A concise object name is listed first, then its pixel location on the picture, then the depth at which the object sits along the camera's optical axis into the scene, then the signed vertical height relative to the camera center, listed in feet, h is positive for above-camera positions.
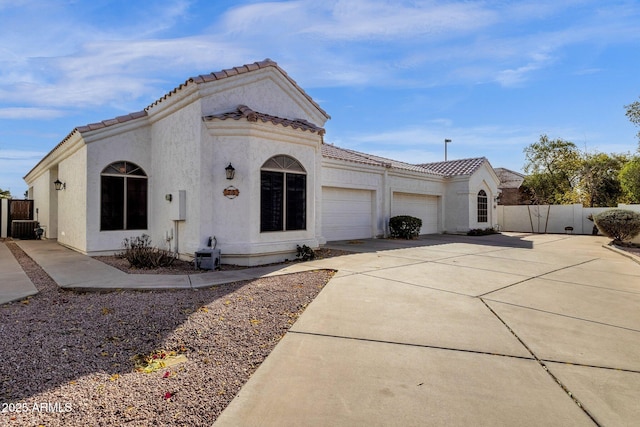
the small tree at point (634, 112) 51.85 +15.44
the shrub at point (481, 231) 63.87 -3.50
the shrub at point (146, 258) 26.61 -3.52
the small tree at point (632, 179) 63.46 +6.56
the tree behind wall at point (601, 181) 90.48 +8.61
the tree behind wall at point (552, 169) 95.79 +12.60
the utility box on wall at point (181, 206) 29.78 +0.66
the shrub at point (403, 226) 52.65 -1.97
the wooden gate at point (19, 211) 57.98 +0.48
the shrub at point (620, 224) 46.98 -1.49
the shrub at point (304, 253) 31.40 -3.63
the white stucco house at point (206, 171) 28.50 +3.95
